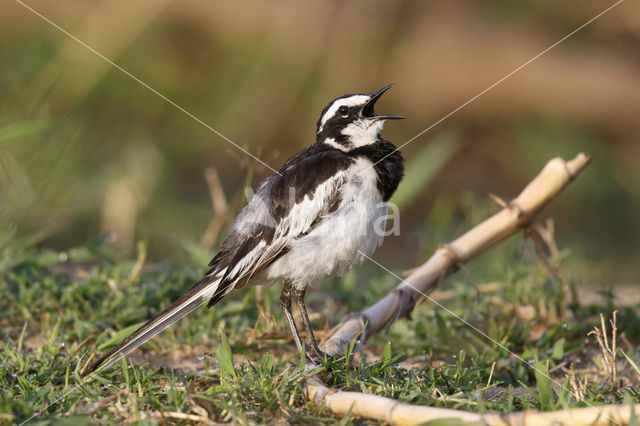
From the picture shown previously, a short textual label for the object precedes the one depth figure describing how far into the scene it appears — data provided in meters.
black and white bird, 7.31
